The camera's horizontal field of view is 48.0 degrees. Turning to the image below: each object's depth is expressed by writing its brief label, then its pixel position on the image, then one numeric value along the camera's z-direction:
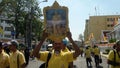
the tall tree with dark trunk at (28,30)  17.11
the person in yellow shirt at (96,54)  8.64
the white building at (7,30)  34.87
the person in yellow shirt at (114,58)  2.84
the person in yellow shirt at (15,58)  2.66
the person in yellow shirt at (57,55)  2.13
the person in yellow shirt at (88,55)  8.60
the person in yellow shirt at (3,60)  2.67
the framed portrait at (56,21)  2.09
